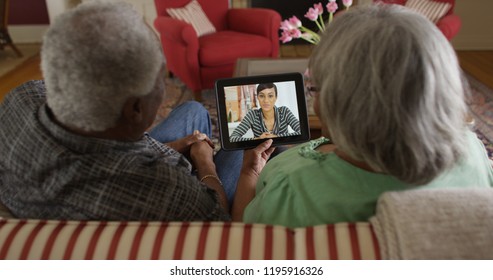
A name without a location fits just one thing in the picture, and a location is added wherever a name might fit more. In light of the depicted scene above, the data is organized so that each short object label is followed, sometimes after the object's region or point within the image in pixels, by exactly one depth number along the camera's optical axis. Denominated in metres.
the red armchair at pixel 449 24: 2.63
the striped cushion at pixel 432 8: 2.90
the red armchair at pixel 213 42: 2.65
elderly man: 0.60
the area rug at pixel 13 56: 3.77
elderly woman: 0.52
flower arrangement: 1.73
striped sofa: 0.53
